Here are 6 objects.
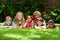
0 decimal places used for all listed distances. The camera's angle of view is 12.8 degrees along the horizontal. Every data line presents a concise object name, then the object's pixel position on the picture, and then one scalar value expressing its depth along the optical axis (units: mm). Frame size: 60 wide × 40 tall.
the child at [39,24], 9055
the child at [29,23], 9254
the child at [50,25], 9024
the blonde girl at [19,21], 9258
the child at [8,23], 9156
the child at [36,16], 9641
